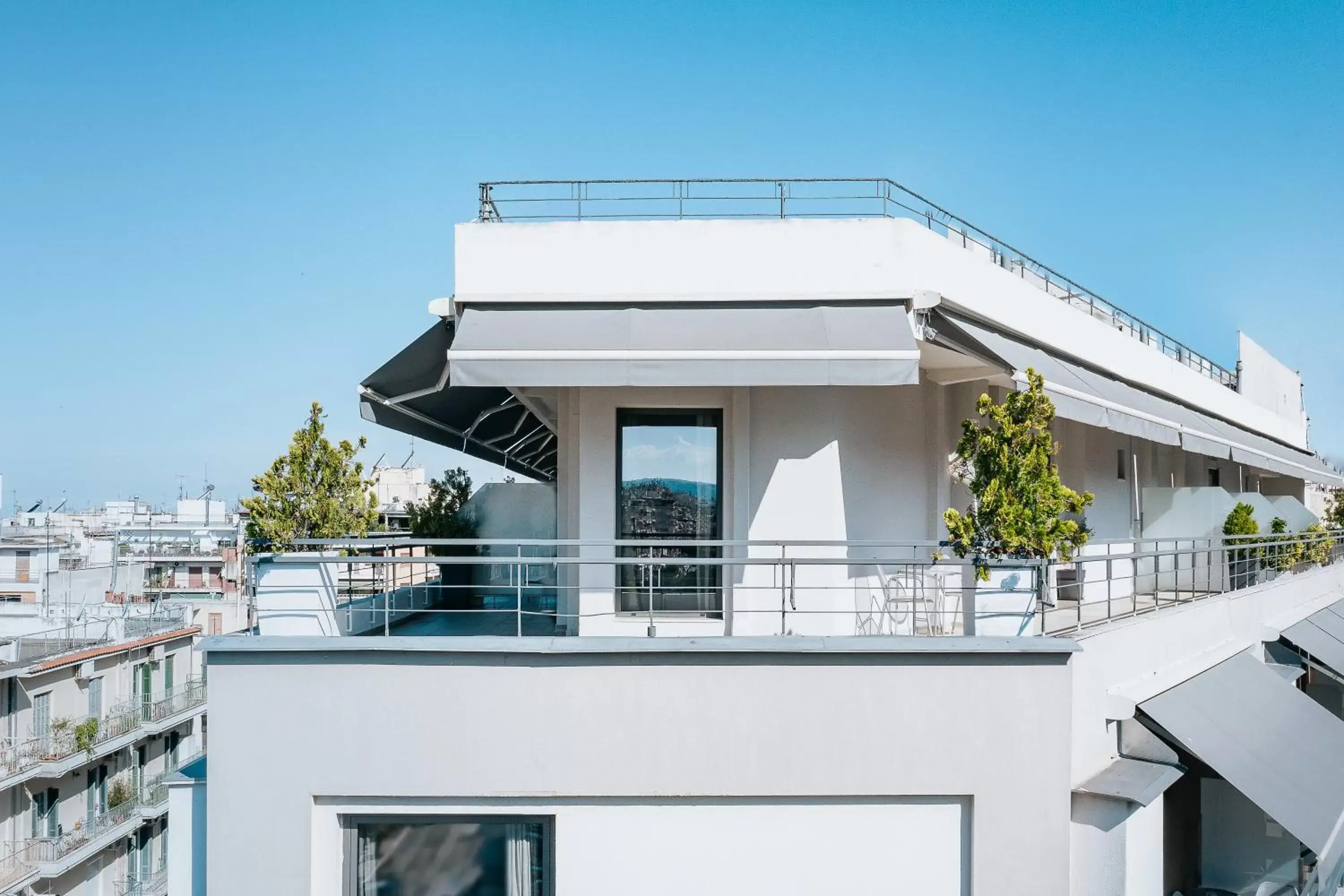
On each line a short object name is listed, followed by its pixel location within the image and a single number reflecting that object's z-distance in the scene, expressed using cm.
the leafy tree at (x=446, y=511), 1444
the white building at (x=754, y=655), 748
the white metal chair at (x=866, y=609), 1023
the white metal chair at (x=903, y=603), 1037
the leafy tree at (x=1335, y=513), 2705
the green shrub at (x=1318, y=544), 1828
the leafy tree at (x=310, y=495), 878
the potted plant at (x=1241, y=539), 1508
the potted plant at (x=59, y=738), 3303
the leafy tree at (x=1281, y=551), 1581
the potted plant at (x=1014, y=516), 800
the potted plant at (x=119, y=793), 3747
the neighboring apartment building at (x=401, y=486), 5653
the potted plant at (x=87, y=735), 3412
